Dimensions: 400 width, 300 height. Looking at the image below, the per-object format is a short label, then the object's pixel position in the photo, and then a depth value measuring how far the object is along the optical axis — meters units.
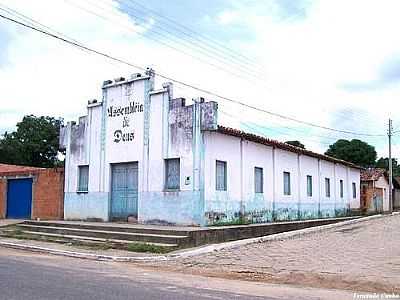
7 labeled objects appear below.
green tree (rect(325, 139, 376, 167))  61.94
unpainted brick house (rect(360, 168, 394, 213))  39.16
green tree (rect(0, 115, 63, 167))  45.62
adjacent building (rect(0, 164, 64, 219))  24.09
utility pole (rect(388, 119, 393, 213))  39.44
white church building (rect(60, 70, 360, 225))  18.83
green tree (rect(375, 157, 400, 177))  65.94
